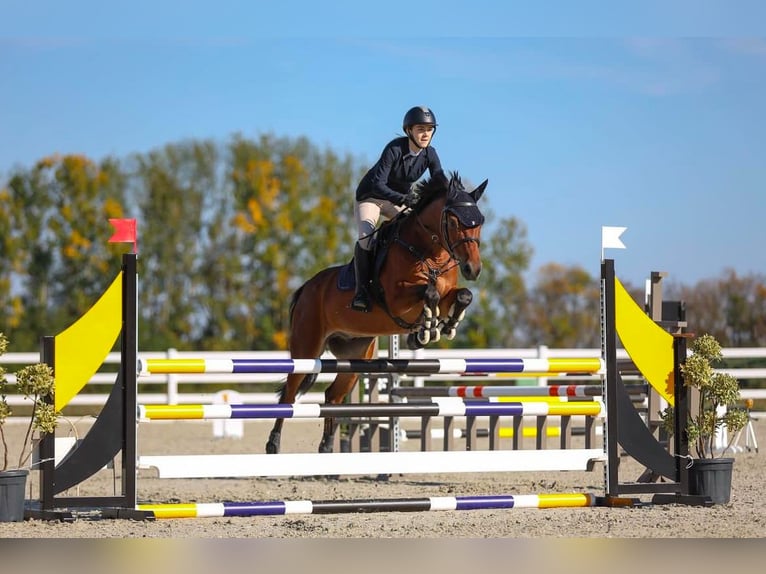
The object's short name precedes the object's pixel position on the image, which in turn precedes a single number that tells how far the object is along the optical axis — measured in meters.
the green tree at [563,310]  48.78
